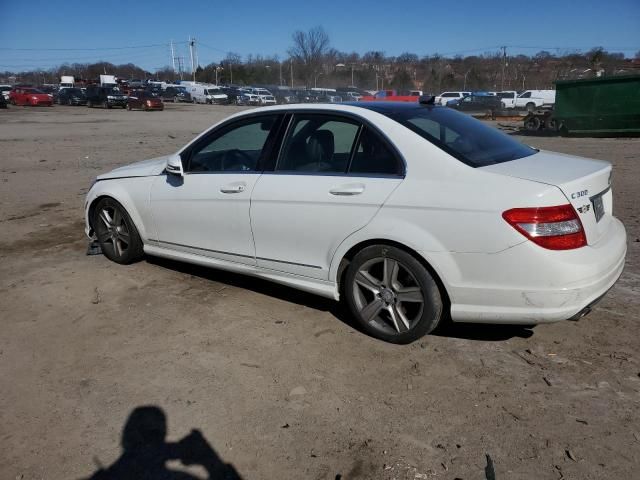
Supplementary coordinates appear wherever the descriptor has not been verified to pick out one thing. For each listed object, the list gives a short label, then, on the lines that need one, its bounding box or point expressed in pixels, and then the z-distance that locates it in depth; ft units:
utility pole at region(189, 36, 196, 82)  367.04
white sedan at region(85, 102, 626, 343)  10.05
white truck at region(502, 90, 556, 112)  129.90
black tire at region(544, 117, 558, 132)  71.44
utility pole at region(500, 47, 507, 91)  227.75
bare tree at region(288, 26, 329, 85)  266.81
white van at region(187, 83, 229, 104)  185.06
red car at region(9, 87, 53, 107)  163.53
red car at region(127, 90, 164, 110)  137.90
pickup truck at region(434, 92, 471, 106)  134.21
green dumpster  60.23
